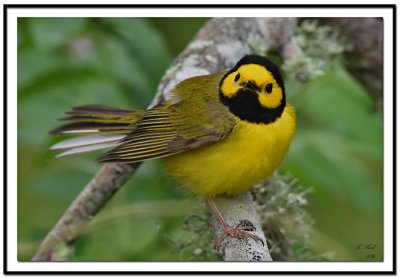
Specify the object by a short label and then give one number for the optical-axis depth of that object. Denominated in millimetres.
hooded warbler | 5508
